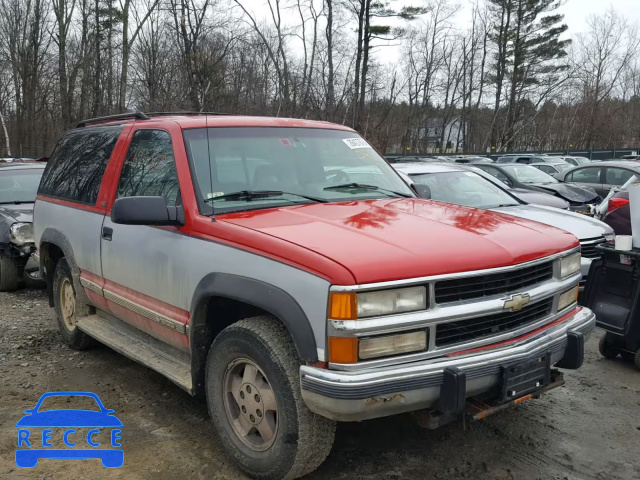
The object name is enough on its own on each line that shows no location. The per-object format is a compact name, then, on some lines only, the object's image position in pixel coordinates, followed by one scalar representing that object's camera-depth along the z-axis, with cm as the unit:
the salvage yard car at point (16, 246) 757
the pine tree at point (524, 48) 4050
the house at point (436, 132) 4816
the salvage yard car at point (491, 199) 675
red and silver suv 263
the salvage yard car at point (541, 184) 1086
